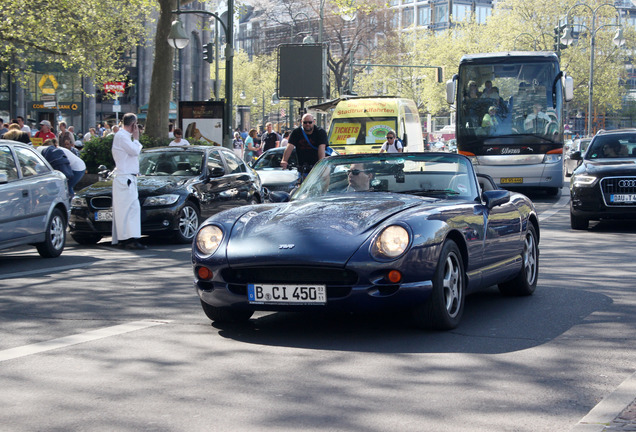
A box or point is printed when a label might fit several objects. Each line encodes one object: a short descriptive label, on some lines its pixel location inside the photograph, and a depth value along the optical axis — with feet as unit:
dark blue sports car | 20.94
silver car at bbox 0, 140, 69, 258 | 38.83
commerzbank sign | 204.93
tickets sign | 92.16
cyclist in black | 47.60
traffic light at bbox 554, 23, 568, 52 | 145.33
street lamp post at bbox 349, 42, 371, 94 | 200.16
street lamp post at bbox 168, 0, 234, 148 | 78.69
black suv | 49.96
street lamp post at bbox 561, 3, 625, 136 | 159.51
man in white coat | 43.88
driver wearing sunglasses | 25.71
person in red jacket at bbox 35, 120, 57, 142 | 70.58
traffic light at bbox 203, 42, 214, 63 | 93.56
